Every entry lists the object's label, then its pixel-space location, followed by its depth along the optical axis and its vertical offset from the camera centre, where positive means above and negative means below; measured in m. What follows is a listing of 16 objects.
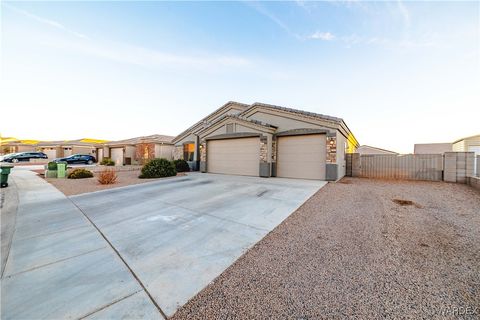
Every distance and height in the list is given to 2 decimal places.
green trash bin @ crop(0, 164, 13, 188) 8.54 -0.87
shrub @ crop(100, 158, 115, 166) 24.69 -0.87
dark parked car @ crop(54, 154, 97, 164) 25.78 -0.38
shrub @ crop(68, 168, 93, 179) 12.39 -1.22
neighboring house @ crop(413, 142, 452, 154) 21.72 +1.43
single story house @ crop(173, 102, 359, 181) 10.54 +0.92
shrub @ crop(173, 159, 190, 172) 16.41 -0.73
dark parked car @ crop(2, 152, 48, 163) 26.50 -0.01
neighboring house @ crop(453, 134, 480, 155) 16.38 +1.46
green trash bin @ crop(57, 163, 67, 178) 12.70 -0.97
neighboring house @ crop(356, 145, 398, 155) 25.92 +1.20
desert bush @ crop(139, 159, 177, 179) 12.27 -0.85
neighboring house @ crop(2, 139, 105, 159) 32.59 +1.58
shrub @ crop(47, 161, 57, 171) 12.90 -0.70
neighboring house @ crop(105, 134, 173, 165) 23.34 +1.08
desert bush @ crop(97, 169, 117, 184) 9.86 -1.17
